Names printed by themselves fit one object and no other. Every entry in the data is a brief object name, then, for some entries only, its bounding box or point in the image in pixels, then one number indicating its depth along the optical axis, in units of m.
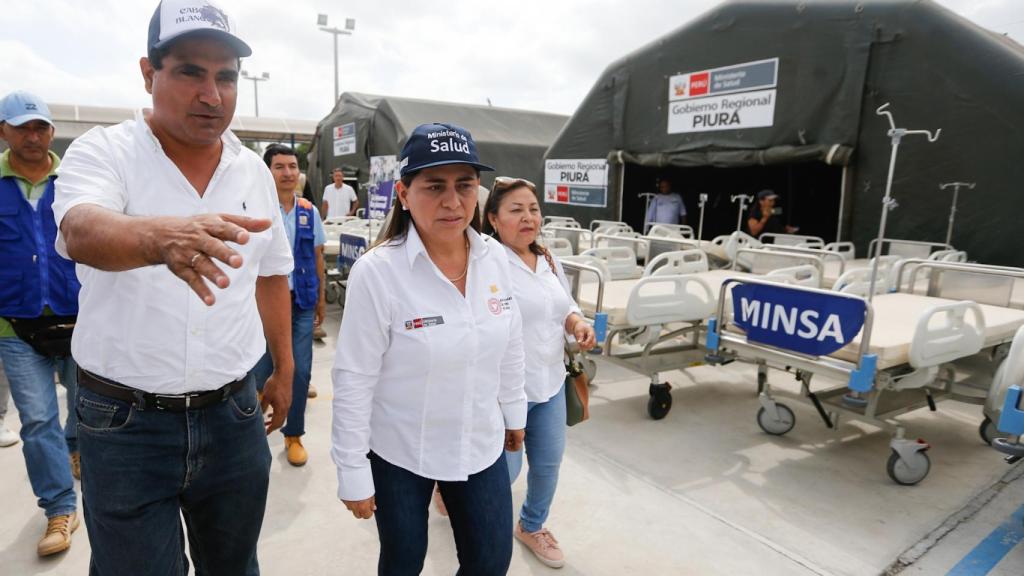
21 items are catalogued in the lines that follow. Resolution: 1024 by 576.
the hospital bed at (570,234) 9.22
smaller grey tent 16.02
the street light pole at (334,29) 27.69
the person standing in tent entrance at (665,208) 11.63
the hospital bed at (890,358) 3.56
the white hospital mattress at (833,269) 6.41
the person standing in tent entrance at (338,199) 13.02
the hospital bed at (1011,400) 3.14
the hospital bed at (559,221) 12.27
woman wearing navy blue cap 1.75
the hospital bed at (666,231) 10.05
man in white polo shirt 1.44
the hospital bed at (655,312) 4.59
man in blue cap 2.68
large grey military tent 7.74
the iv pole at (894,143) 3.81
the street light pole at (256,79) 37.50
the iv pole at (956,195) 7.61
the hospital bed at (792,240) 8.66
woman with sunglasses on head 2.65
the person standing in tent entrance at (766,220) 9.35
